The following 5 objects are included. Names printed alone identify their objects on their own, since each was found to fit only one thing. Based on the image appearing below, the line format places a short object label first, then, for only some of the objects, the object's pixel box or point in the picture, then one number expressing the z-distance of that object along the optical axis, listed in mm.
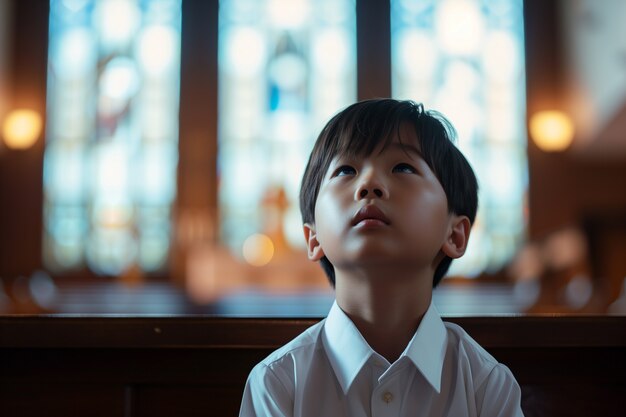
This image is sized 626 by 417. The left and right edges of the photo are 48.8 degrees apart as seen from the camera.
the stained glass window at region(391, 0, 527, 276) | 5891
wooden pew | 835
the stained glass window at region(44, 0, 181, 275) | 5785
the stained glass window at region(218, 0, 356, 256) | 5770
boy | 706
